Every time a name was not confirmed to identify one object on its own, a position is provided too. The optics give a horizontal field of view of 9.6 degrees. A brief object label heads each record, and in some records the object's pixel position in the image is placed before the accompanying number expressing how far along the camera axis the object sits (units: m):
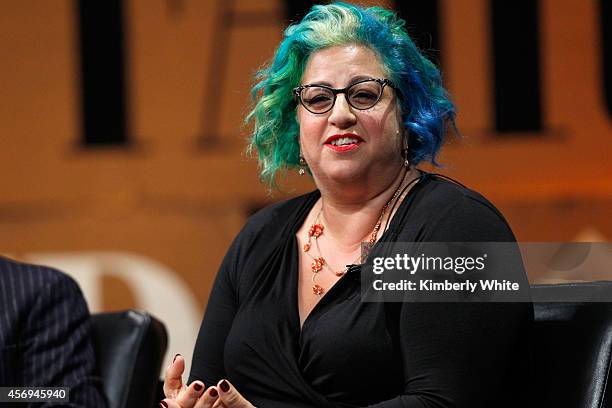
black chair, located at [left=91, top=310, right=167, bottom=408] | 5.10
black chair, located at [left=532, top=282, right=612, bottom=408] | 4.80
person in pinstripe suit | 5.10
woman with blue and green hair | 4.78
